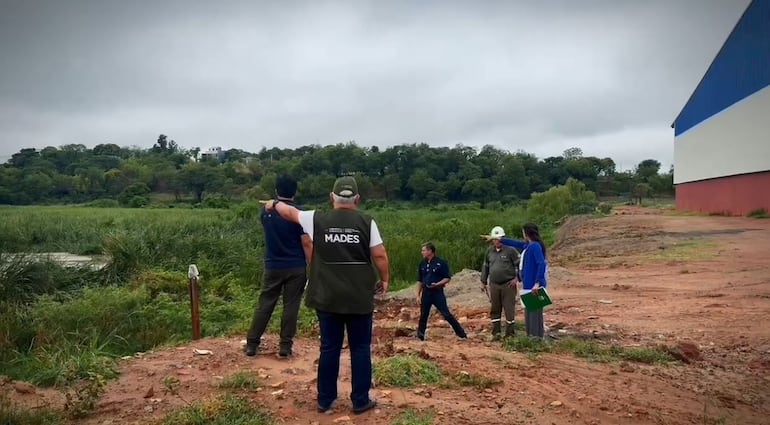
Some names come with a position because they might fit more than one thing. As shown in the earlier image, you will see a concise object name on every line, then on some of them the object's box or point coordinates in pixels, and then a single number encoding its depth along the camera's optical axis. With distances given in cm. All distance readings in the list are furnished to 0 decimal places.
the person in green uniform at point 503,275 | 846
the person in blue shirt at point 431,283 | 866
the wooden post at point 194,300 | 732
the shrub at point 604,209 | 4938
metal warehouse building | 2928
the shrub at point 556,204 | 4698
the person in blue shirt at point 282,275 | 609
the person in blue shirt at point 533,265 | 780
